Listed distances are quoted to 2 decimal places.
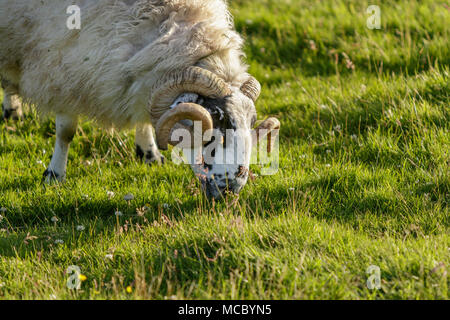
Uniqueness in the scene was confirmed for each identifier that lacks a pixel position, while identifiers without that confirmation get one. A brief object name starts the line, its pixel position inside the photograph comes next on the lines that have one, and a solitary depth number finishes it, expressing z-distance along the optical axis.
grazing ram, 9.05
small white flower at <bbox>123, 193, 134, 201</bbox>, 9.53
